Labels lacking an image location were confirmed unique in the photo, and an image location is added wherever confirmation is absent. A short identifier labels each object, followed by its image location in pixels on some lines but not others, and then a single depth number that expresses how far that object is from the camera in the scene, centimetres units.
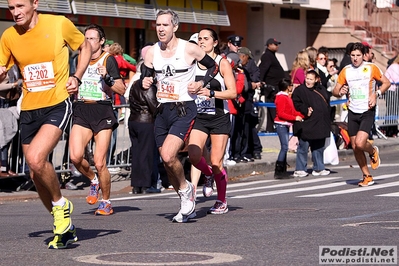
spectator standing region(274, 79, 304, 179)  1720
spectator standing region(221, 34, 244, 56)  1720
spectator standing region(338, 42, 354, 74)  2363
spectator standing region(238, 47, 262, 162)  1864
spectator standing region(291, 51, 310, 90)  1939
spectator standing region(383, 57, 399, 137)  2419
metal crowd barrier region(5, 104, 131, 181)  1507
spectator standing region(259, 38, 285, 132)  2256
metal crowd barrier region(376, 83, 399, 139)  2410
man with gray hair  1037
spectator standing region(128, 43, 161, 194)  1494
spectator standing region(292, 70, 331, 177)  1720
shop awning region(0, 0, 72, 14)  2388
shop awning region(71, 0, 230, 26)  2597
